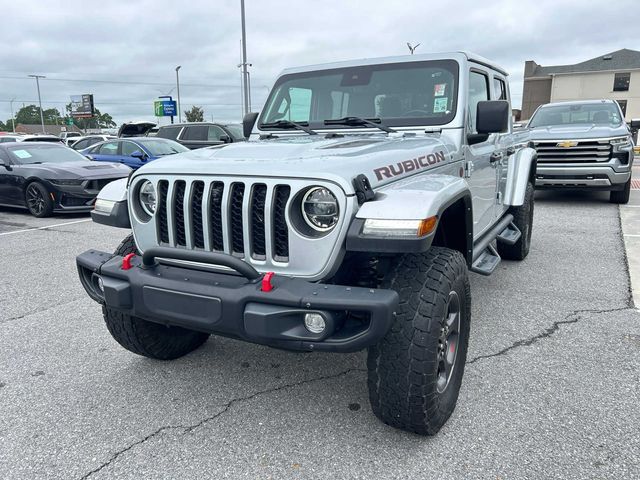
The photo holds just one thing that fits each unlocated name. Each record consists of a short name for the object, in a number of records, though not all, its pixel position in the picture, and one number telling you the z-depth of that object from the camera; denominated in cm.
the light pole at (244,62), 1894
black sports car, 870
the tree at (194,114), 6378
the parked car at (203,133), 1366
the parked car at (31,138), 1543
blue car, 1121
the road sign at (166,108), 4159
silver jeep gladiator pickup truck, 208
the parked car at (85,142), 1683
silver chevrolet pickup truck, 857
